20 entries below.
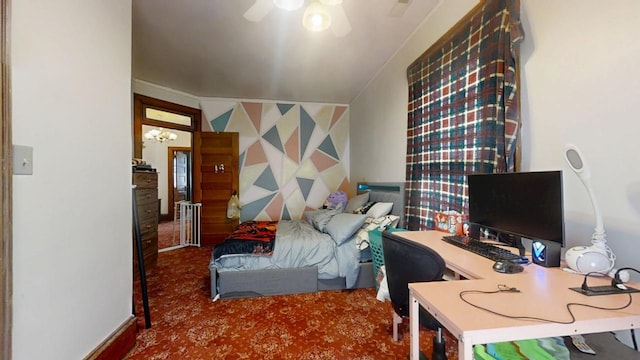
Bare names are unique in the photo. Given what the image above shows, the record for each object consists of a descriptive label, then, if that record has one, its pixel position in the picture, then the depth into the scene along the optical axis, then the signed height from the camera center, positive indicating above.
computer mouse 1.13 -0.40
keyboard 1.27 -0.40
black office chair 1.17 -0.44
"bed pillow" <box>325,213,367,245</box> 2.64 -0.51
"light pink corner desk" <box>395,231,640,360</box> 0.73 -0.42
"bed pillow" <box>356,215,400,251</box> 2.63 -0.51
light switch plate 1.04 +0.08
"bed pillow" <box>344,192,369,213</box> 3.37 -0.32
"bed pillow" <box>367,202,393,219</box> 2.85 -0.36
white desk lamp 1.02 -0.29
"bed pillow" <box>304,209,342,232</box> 3.07 -0.51
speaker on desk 1.16 -0.35
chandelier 5.54 +1.00
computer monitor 1.13 -0.13
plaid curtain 1.51 +0.50
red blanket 2.50 -0.65
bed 2.49 -0.86
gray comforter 2.50 -0.80
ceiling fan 1.61 +1.12
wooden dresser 3.05 -0.42
